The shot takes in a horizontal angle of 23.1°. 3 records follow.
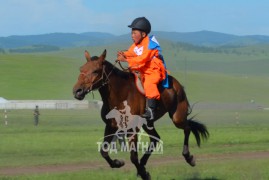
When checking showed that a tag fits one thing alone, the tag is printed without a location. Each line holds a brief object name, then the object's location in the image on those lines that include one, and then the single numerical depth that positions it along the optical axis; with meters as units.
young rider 10.66
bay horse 10.11
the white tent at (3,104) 65.51
